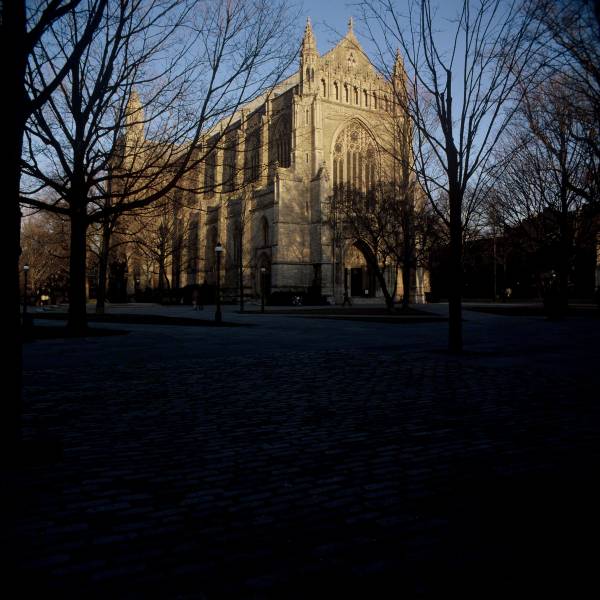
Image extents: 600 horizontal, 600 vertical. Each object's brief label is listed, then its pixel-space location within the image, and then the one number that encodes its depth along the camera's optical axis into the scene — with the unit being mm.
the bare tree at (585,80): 3878
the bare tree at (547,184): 18147
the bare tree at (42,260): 52750
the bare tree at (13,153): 3650
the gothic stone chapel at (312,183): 45062
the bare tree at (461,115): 9797
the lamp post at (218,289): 19638
